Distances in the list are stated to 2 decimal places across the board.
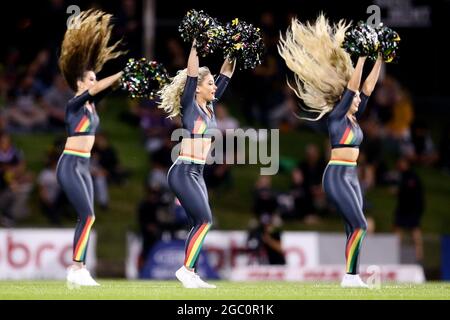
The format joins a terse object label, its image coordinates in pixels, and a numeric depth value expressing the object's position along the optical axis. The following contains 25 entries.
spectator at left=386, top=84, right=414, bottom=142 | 25.92
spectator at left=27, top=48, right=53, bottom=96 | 24.23
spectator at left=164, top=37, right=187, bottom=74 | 24.55
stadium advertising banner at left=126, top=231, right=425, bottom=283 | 20.70
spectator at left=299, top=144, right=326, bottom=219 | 23.47
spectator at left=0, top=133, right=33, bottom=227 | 22.11
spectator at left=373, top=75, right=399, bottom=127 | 26.16
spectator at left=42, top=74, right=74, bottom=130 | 24.05
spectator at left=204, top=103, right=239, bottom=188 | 23.86
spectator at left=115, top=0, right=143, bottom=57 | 23.83
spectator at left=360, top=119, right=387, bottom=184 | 24.92
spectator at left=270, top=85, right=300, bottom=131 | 25.58
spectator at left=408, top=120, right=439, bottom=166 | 26.00
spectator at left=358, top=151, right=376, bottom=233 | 24.33
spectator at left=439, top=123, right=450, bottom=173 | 26.04
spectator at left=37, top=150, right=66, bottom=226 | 22.44
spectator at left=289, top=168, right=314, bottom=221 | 23.52
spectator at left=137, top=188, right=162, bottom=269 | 21.33
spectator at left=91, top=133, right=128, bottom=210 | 23.00
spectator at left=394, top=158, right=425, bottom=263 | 22.91
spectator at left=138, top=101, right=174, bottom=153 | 24.06
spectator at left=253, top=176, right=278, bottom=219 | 21.86
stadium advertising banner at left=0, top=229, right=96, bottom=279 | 20.97
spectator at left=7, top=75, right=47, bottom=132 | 24.06
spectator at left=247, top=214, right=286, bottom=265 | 21.20
